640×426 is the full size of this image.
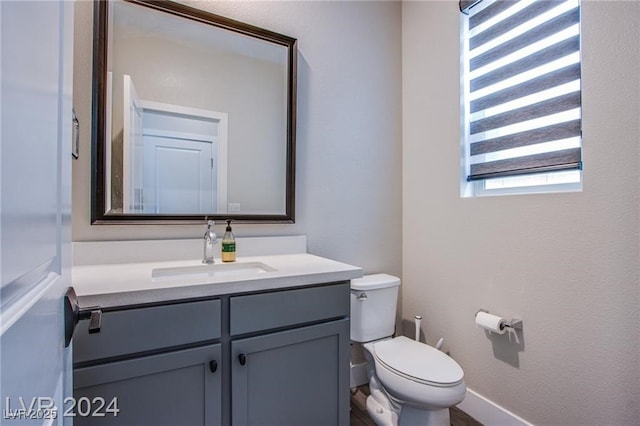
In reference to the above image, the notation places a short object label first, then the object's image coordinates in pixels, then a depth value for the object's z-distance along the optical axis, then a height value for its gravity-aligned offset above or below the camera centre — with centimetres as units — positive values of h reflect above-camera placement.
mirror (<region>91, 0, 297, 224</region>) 132 +48
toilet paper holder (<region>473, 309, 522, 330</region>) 146 -51
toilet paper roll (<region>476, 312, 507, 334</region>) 147 -52
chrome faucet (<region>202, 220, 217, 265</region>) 141 -13
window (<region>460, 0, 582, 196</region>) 131 +58
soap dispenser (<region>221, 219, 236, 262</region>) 144 -15
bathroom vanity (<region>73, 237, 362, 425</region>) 88 -43
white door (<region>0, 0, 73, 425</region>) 28 +1
